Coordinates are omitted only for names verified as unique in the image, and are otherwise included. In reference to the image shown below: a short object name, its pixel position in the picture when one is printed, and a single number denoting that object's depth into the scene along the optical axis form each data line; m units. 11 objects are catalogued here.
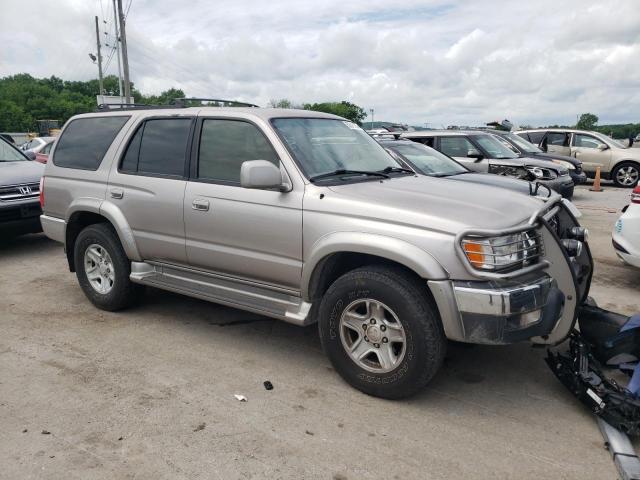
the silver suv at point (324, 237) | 3.24
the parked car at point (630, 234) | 5.58
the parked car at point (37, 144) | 14.12
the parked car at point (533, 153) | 12.07
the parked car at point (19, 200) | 7.34
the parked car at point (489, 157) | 10.03
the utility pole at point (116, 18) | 21.93
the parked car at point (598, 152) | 15.79
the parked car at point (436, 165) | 7.37
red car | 12.98
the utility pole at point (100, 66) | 41.09
